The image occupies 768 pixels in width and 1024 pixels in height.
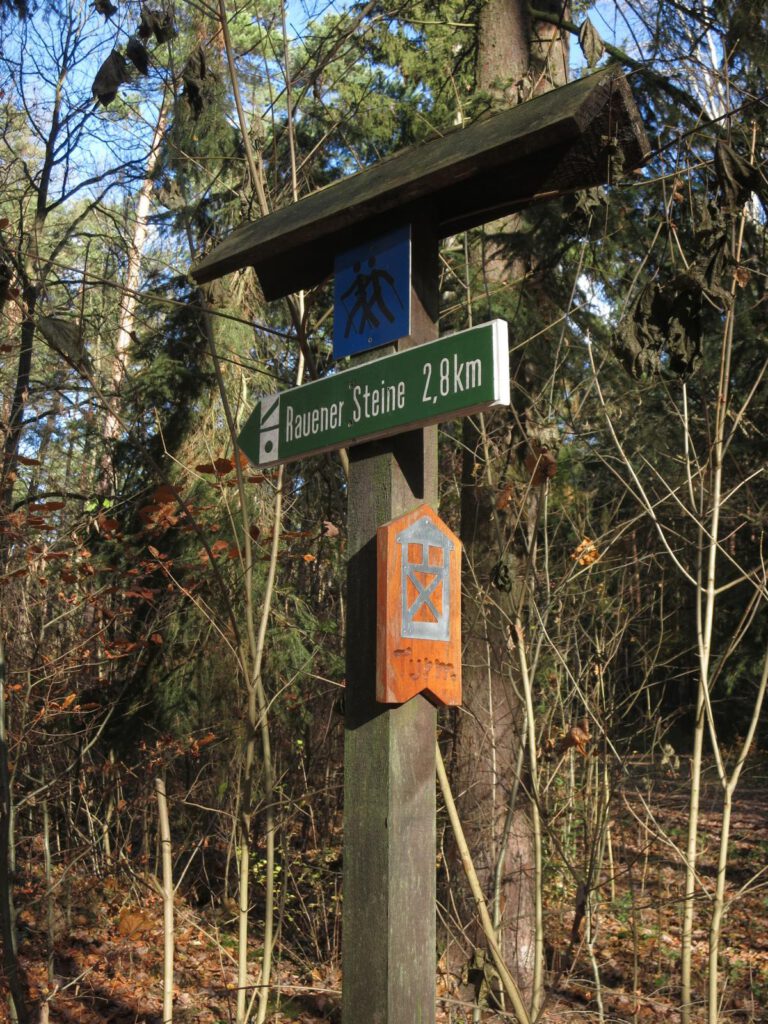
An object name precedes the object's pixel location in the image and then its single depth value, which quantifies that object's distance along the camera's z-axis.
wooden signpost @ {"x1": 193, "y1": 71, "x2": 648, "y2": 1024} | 2.34
